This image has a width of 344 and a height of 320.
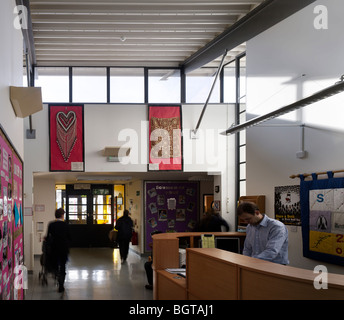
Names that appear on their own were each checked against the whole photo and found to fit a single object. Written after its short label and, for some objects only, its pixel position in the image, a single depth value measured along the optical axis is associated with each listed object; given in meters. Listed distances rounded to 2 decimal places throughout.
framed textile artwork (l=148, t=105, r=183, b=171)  12.07
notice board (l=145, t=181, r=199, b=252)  15.09
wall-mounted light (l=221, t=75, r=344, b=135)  5.21
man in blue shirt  4.76
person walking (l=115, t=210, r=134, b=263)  13.16
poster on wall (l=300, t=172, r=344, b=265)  6.94
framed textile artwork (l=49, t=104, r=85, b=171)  11.80
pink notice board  3.84
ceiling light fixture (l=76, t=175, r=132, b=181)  13.48
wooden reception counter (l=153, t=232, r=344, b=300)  3.20
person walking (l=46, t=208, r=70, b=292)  9.24
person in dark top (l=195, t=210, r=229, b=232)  9.68
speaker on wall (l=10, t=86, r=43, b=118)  4.94
